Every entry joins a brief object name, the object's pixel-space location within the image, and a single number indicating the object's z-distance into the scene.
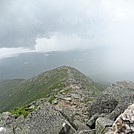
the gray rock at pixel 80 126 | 13.49
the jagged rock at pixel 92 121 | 14.11
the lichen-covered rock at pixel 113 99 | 13.71
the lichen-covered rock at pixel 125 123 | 4.81
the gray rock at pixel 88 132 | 11.01
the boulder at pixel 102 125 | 10.31
